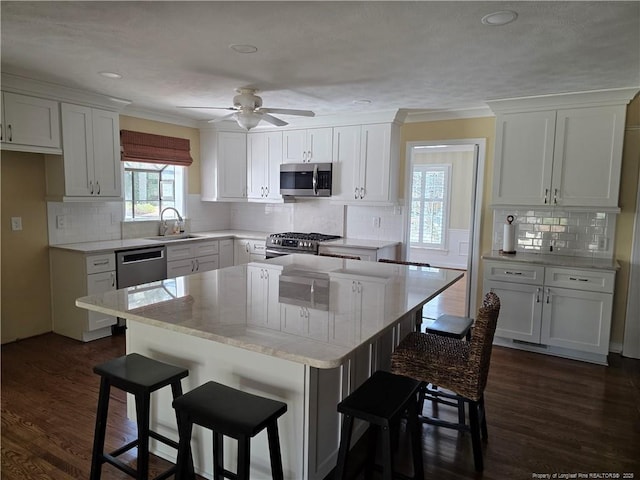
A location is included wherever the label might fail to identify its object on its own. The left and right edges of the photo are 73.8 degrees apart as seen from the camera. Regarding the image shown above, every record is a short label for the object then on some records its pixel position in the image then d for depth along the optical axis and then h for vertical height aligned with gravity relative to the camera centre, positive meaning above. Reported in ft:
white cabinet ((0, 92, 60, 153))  11.73 +2.12
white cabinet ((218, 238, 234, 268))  18.22 -2.21
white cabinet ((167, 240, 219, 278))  15.98 -2.24
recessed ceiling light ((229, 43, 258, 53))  8.86 +3.25
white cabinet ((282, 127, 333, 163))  16.99 +2.35
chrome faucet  17.69 -1.04
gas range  16.11 -1.55
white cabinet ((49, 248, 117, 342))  13.28 -2.82
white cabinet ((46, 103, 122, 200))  13.35 +1.32
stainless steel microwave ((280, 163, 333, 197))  16.99 +0.97
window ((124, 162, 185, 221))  16.79 +0.46
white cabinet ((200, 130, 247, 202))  18.79 +1.63
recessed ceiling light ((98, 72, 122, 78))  11.35 +3.34
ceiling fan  11.03 +2.35
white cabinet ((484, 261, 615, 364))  12.15 -2.95
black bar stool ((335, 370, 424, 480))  5.54 -2.76
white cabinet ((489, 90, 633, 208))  12.30 +1.75
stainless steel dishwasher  14.07 -2.30
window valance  15.90 +2.04
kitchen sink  16.49 -1.50
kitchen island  5.56 -1.71
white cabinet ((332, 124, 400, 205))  15.85 +1.55
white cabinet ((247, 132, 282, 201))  18.31 +1.62
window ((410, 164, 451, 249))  28.02 +0.02
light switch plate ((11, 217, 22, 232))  13.12 -0.80
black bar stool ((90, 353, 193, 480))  6.21 -2.85
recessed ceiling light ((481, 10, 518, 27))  7.12 +3.23
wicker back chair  6.72 -2.60
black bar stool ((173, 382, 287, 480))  5.12 -2.68
